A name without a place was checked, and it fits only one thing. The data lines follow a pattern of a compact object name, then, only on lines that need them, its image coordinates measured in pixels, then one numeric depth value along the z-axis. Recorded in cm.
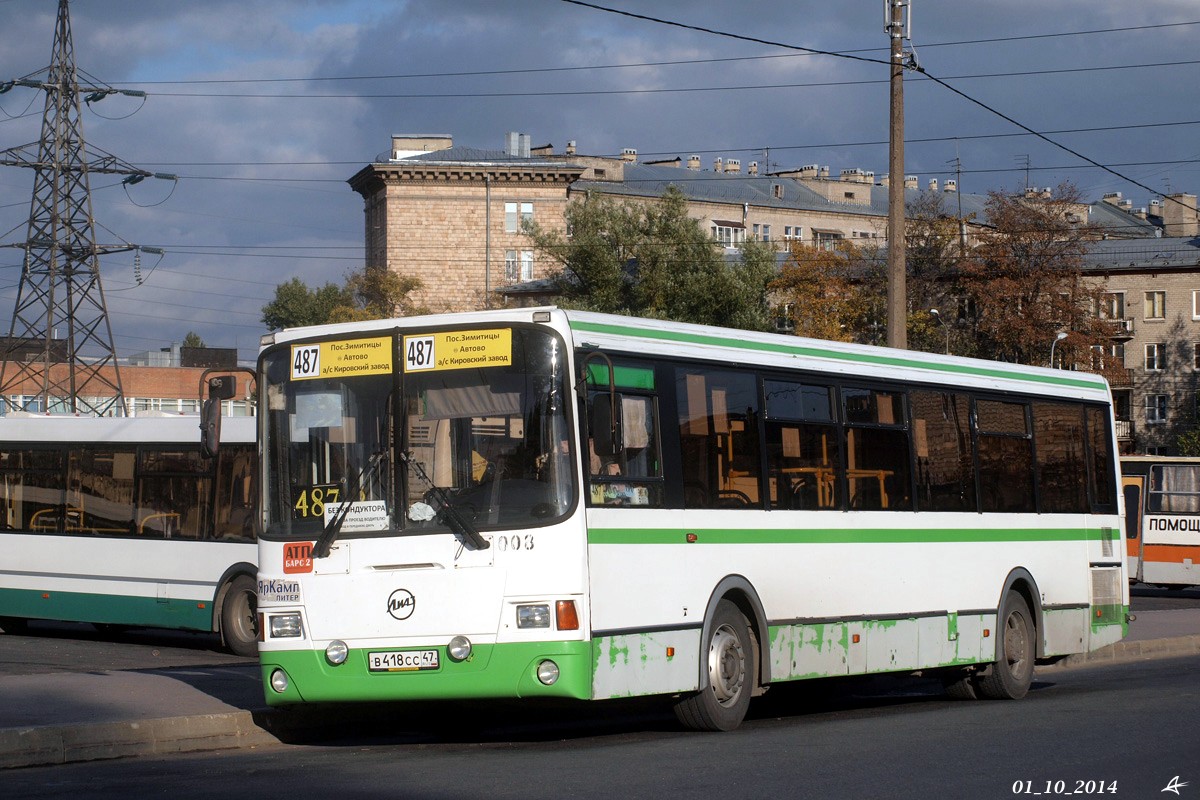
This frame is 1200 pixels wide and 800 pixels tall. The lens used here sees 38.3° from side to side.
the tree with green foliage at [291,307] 13000
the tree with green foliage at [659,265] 6550
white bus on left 2192
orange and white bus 3847
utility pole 2294
